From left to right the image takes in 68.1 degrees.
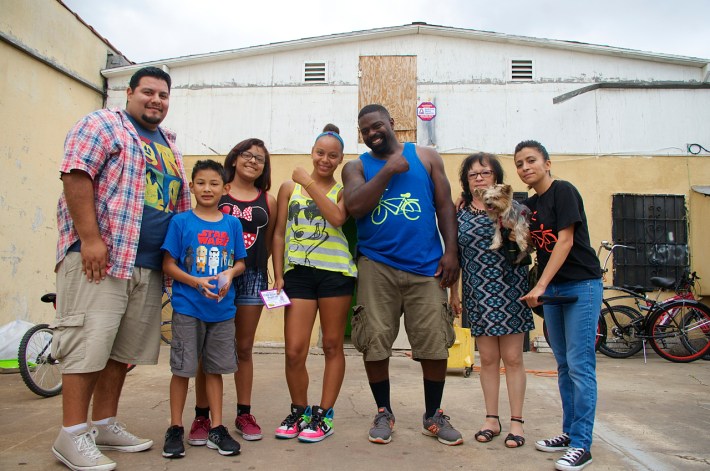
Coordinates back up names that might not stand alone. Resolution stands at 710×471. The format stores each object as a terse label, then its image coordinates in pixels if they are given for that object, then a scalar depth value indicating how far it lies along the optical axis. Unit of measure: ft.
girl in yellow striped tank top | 10.00
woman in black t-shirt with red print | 9.02
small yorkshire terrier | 9.58
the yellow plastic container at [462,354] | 18.04
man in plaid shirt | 8.20
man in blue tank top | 9.86
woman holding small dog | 9.87
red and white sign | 27.12
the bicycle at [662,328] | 22.62
